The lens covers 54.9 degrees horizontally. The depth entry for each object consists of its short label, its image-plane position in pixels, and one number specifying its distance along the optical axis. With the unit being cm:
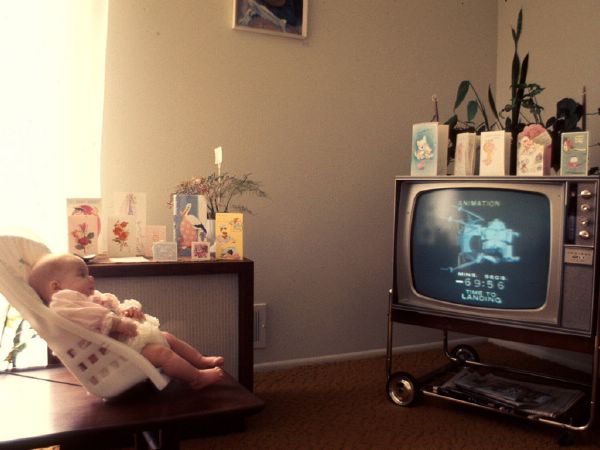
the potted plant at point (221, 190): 226
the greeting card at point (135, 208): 216
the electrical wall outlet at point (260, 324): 278
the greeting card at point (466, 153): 236
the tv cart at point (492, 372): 200
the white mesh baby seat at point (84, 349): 118
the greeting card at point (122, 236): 214
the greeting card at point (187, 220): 214
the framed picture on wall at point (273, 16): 264
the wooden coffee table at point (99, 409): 106
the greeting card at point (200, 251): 214
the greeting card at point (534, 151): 215
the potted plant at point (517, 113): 229
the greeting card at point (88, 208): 205
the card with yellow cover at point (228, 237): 218
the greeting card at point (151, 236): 220
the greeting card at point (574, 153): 202
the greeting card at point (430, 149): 238
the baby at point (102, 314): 124
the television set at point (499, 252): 198
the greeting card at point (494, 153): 224
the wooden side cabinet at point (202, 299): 203
